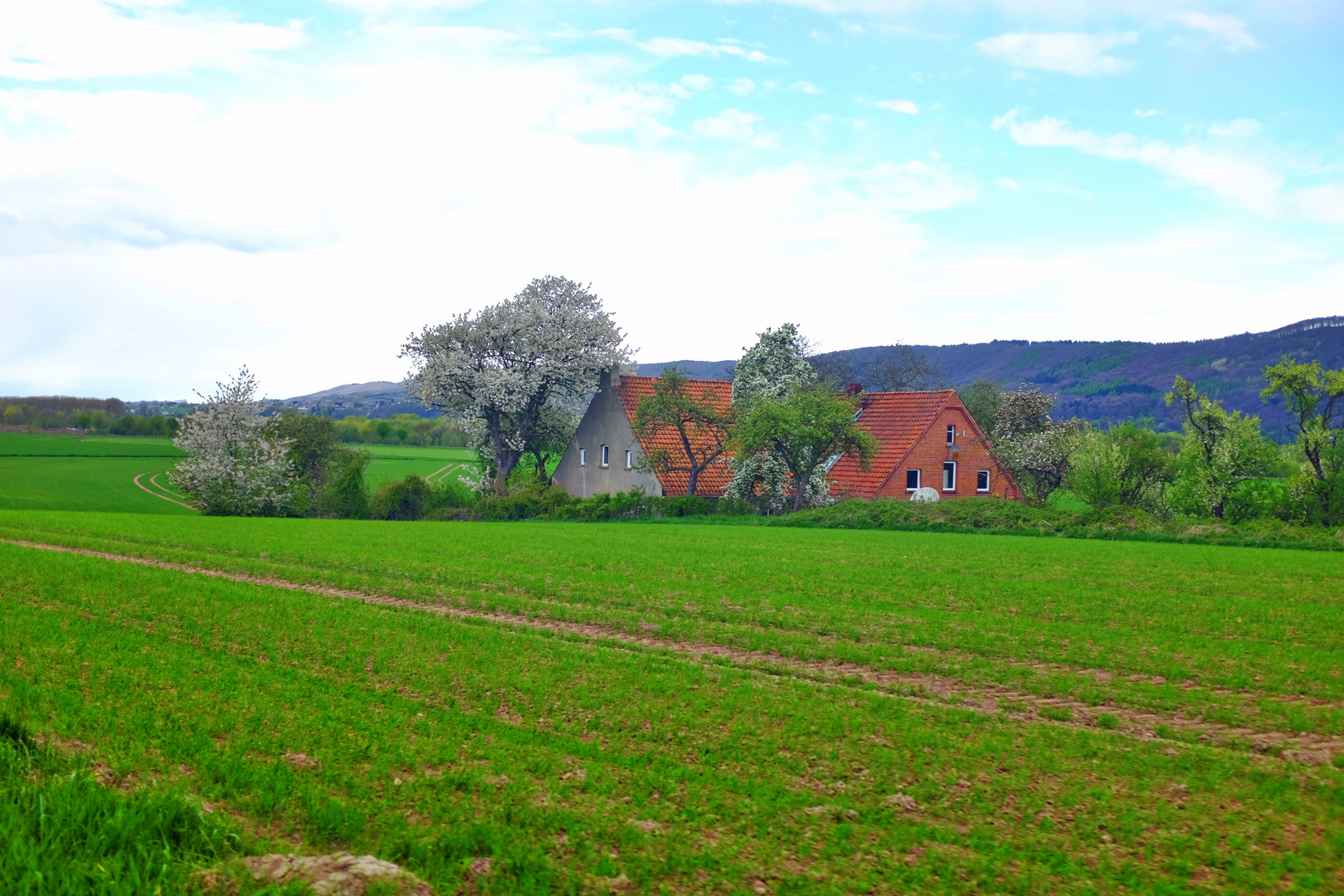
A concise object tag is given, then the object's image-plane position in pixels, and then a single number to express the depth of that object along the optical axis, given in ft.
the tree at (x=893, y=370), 257.75
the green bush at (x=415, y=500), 162.81
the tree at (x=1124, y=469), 136.56
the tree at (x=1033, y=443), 174.29
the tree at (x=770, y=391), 141.49
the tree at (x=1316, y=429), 125.18
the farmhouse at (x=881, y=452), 160.15
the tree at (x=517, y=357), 168.04
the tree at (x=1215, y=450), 131.85
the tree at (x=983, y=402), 203.21
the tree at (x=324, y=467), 169.27
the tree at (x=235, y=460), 160.76
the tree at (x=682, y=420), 144.46
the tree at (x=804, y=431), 128.16
